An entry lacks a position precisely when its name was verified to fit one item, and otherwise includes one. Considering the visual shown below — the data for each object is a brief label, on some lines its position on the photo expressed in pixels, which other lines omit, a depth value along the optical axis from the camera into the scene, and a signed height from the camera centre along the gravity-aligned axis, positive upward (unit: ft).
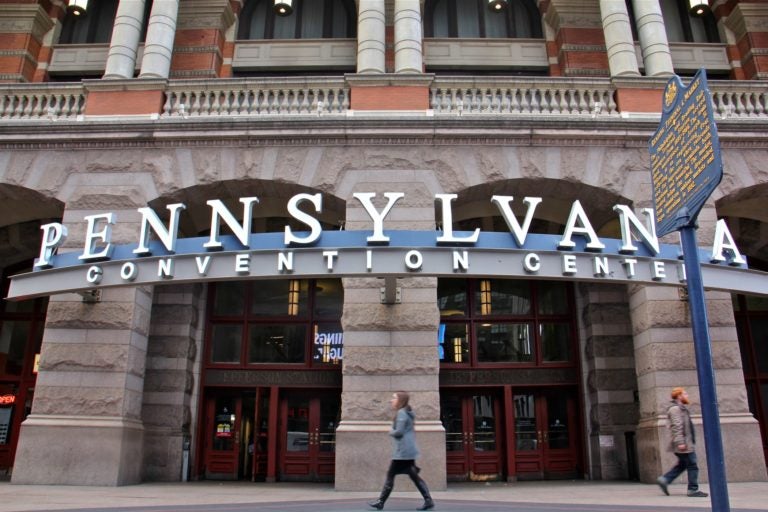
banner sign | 34.60 +9.90
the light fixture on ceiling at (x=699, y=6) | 53.84 +36.83
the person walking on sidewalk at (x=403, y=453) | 26.63 -0.67
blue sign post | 16.63 +7.32
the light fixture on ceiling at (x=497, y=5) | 54.54 +36.84
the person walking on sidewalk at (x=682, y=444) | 31.68 -0.20
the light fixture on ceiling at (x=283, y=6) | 50.99 +34.34
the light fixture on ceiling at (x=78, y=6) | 53.31 +35.54
